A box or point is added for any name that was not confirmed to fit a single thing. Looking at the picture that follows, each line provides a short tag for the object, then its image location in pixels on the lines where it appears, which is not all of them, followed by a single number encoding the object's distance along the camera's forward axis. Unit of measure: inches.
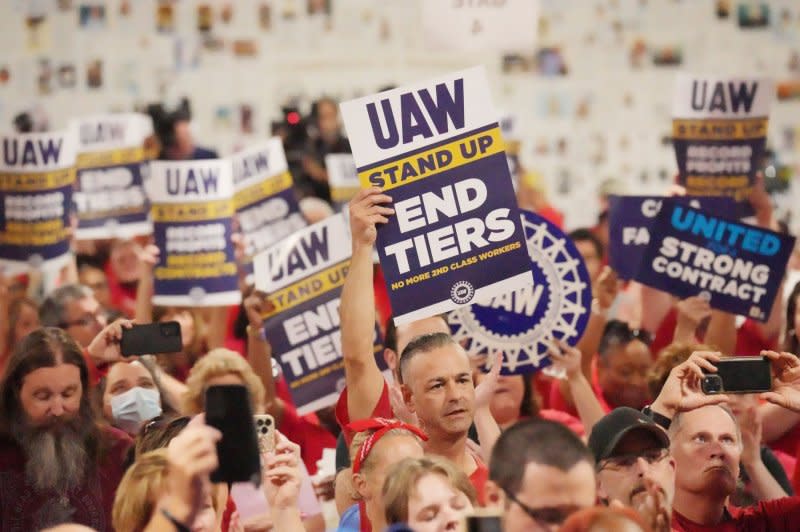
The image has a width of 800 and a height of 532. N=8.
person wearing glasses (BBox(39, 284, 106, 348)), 571.2
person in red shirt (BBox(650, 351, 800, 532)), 372.8
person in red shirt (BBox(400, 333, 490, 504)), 395.5
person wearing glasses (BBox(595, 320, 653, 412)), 535.3
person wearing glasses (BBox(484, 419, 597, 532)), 279.7
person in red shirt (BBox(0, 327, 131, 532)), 392.8
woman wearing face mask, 462.3
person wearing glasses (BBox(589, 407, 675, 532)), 338.3
